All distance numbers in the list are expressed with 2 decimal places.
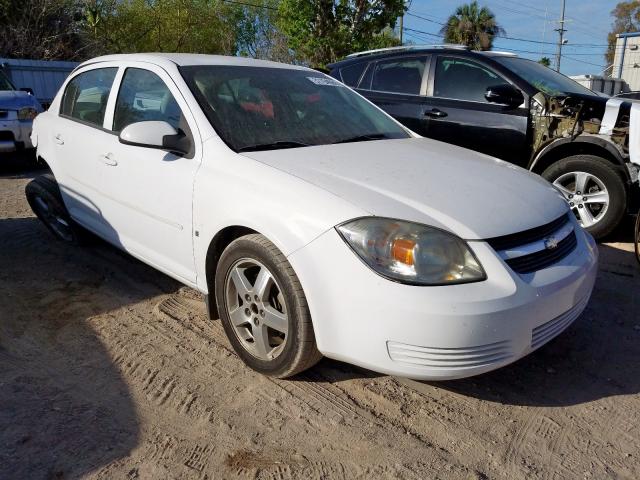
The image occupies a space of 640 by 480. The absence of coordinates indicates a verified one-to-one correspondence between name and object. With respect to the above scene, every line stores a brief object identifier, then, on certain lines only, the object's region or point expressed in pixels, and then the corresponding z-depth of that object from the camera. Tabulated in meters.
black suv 4.99
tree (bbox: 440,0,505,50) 37.69
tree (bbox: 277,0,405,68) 19.91
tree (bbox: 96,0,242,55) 28.52
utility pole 43.44
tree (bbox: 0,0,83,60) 21.39
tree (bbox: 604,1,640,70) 46.97
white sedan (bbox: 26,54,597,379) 2.31
